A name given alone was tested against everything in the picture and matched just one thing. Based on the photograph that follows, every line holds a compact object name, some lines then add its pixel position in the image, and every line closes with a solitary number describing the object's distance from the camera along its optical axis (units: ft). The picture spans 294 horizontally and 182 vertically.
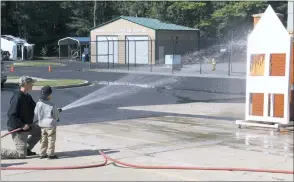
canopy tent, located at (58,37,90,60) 191.09
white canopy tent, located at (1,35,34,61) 203.37
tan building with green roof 156.76
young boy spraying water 24.56
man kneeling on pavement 24.63
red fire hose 21.44
